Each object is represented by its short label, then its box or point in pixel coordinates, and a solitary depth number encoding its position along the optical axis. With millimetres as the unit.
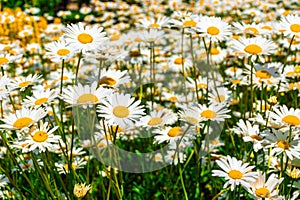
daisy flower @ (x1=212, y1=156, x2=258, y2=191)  992
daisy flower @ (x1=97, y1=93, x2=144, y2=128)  1022
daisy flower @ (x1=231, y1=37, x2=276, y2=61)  1136
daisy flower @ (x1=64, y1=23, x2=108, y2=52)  1073
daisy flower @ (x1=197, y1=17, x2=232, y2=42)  1173
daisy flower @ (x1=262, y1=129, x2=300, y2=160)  1031
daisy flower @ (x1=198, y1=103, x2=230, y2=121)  1096
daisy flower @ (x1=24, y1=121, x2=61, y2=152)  1022
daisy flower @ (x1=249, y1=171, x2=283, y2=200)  1013
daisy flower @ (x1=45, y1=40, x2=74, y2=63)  1142
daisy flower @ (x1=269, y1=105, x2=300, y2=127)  1051
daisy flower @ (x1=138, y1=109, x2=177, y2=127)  1128
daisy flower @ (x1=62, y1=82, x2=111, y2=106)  1025
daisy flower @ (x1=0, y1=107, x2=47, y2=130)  1026
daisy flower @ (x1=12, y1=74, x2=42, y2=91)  1180
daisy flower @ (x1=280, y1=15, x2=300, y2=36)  1189
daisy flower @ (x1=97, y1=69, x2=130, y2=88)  1118
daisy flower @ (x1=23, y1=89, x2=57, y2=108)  1100
